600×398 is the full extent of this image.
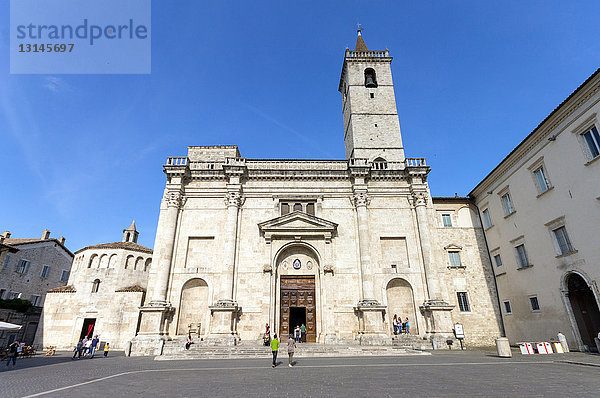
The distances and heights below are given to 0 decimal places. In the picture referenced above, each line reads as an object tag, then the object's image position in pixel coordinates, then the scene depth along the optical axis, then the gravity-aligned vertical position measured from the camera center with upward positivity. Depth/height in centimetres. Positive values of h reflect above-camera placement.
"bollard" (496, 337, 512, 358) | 1500 -147
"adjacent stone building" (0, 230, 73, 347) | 2859 +482
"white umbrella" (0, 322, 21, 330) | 1765 -13
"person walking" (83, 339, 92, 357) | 2037 -158
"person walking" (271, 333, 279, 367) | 1310 -107
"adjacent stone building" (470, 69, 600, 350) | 1603 +524
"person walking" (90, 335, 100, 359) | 1978 -146
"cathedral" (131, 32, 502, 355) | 2098 +464
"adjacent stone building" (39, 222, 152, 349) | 2683 +202
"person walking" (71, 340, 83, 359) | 1916 -152
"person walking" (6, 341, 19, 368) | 1652 -137
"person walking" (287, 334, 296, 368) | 1298 -115
